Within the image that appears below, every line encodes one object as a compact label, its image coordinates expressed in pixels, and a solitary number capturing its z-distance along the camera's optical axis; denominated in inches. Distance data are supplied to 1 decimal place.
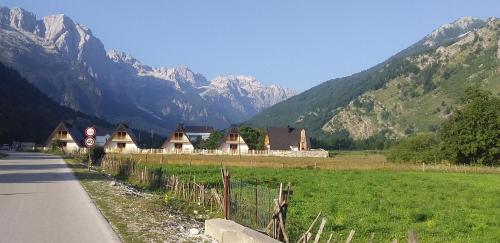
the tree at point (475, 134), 2942.9
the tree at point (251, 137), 5526.6
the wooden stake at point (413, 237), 336.6
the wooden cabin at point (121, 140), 5561.0
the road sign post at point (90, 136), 1673.2
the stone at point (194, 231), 638.4
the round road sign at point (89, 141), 1669.5
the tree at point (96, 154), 2564.0
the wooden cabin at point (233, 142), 5369.1
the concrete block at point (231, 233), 516.7
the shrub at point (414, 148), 3406.5
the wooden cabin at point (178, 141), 5551.2
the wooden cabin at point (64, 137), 5733.3
